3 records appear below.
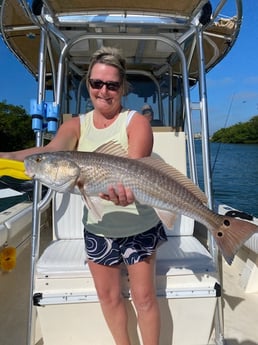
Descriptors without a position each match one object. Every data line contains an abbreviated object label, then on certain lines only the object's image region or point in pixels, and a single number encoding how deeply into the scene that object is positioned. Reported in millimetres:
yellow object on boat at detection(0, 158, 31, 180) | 1793
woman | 1911
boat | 2385
